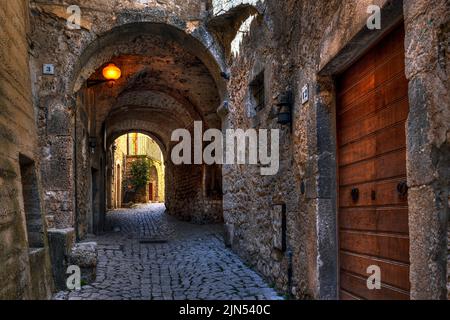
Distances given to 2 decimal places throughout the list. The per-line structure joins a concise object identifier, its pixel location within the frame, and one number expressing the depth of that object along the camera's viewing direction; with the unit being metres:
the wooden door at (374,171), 2.69
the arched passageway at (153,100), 7.51
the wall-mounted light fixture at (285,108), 4.46
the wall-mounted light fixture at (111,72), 8.66
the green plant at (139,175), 27.69
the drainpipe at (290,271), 4.37
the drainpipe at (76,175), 7.12
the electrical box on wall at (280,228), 4.62
